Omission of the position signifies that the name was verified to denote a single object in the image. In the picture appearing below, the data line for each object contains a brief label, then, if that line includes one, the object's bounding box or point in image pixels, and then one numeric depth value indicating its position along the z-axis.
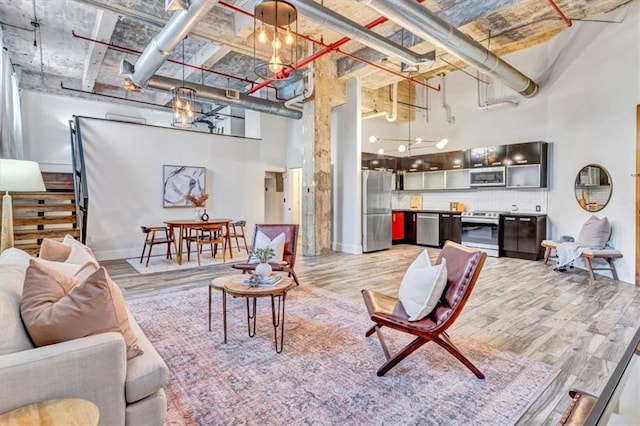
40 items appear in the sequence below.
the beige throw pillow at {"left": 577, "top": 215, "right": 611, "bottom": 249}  5.11
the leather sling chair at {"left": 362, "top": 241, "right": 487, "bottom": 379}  2.25
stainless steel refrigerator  7.23
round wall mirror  5.38
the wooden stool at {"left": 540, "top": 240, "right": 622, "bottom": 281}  4.87
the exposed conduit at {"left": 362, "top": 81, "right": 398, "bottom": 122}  8.03
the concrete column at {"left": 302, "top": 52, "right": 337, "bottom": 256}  6.86
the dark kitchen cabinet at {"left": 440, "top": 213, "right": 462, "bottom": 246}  7.54
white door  9.67
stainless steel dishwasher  7.97
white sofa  1.22
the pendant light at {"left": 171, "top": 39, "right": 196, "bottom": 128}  5.65
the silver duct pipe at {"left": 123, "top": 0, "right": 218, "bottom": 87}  3.63
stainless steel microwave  6.96
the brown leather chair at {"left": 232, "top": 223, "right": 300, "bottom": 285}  4.56
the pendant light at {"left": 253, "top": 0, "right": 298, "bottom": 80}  3.03
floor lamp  2.74
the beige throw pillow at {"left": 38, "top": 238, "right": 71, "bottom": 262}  2.42
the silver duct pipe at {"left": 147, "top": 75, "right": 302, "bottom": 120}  6.41
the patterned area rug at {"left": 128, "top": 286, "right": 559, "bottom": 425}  1.91
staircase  4.58
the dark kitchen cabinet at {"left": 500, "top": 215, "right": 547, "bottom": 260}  6.27
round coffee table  2.65
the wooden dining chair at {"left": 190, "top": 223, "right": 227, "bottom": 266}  5.90
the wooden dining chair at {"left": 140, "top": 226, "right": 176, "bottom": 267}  5.89
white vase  2.94
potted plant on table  2.94
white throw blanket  5.18
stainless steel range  6.80
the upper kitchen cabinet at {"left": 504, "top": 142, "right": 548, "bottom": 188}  6.33
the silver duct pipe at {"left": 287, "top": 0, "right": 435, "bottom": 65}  3.86
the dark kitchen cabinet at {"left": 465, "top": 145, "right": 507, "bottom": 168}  6.93
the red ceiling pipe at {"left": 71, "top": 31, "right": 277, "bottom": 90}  5.27
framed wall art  7.40
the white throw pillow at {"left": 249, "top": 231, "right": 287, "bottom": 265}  4.18
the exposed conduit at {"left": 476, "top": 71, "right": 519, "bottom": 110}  7.14
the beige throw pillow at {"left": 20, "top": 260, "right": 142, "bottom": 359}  1.39
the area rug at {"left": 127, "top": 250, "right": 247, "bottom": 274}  5.59
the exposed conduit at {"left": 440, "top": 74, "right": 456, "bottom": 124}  8.13
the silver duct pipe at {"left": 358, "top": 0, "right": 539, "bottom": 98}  3.50
